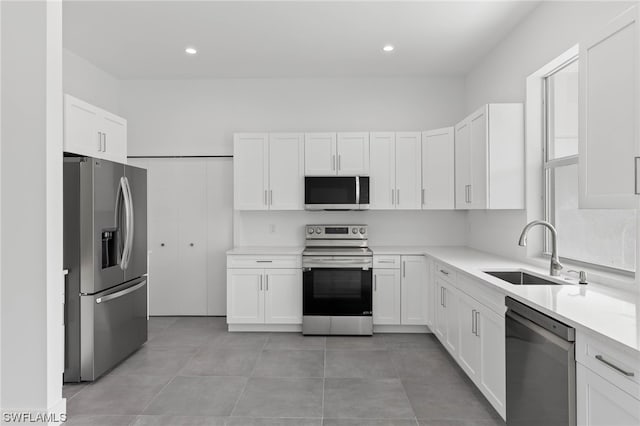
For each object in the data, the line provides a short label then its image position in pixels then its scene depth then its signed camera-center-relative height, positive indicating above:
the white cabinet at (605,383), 1.31 -0.63
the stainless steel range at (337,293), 4.14 -0.85
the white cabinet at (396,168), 4.45 +0.52
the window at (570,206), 2.40 +0.06
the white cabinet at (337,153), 4.45 +0.70
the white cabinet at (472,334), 2.40 -0.90
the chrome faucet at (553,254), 2.55 -0.27
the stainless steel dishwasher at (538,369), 1.65 -0.74
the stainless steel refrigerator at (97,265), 2.98 -0.41
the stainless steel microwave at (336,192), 4.36 +0.24
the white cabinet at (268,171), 4.47 +0.50
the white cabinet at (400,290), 4.21 -0.83
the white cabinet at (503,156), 3.31 +0.49
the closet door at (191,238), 4.94 -0.30
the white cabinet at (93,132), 3.12 +0.73
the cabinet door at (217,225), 4.93 -0.14
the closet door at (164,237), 4.94 -0.29
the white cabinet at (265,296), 4.27 -0.90
